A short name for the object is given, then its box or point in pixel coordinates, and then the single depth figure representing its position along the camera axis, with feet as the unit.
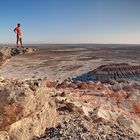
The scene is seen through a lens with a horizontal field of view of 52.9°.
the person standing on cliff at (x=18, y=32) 20.28
